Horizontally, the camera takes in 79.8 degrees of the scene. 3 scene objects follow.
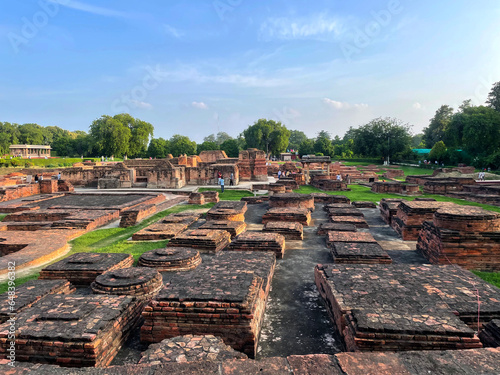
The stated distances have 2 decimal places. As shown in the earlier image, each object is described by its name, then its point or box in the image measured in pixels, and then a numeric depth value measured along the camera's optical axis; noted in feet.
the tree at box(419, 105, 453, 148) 157.30
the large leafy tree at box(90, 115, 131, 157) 129.70
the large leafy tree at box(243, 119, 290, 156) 172.86
